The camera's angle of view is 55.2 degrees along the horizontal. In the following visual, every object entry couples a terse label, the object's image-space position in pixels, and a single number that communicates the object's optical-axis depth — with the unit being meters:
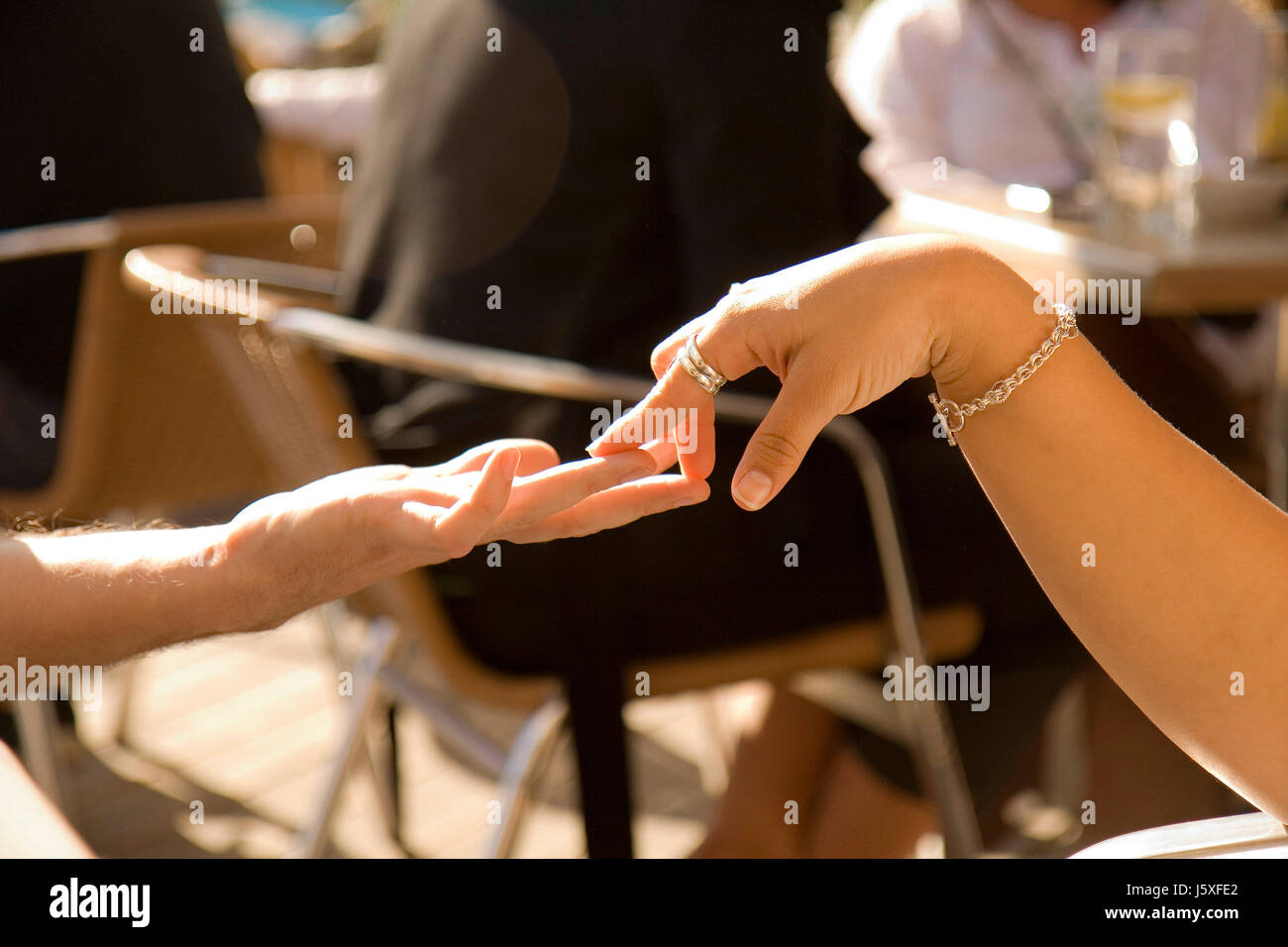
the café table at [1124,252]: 1.40
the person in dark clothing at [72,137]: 2.05
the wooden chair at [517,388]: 1.29
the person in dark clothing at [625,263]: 1.37
